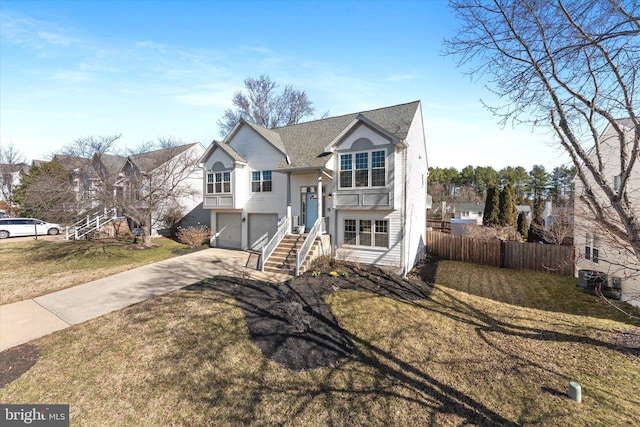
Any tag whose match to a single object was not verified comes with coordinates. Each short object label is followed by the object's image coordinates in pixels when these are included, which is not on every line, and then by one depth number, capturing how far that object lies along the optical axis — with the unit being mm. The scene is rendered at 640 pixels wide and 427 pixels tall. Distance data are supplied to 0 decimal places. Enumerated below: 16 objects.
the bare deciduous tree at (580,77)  4449
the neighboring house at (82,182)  16125
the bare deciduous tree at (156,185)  17062
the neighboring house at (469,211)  48688
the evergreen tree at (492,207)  25297
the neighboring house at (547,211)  31359
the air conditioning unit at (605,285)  9812
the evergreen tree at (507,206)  24828
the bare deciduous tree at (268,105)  30375
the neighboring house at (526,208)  47306
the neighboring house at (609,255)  9828
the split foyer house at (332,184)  11930
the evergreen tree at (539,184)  47581
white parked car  20438
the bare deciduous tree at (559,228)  14423
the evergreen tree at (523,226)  23781
